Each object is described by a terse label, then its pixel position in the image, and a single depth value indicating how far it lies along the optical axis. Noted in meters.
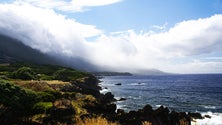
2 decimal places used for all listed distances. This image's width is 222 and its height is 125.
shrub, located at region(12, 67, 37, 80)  35.63
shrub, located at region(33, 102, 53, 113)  19.49
